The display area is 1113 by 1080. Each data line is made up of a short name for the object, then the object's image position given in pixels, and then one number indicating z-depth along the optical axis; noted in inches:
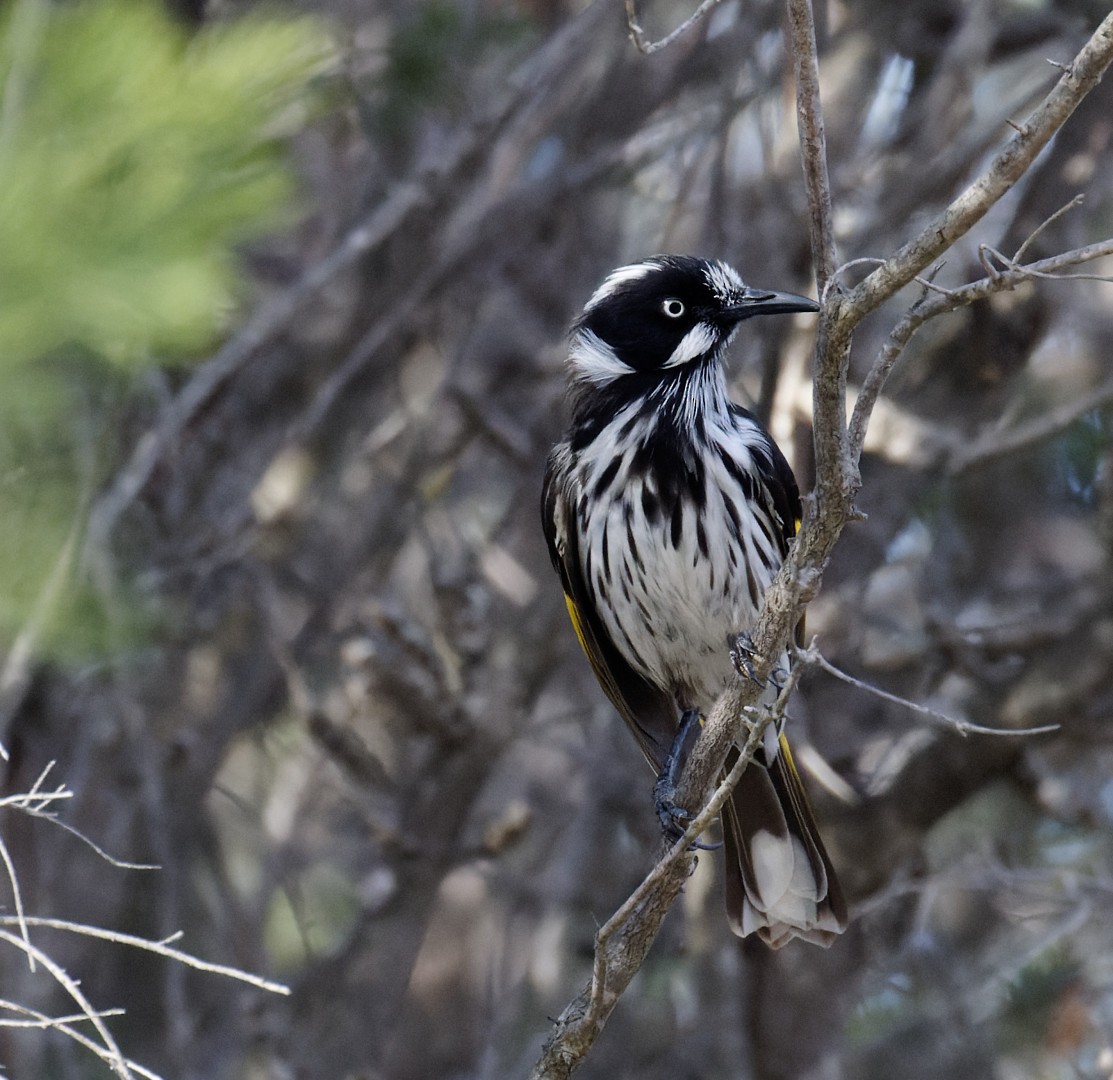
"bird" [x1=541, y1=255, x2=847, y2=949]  325.7
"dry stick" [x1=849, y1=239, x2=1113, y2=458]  181.8
